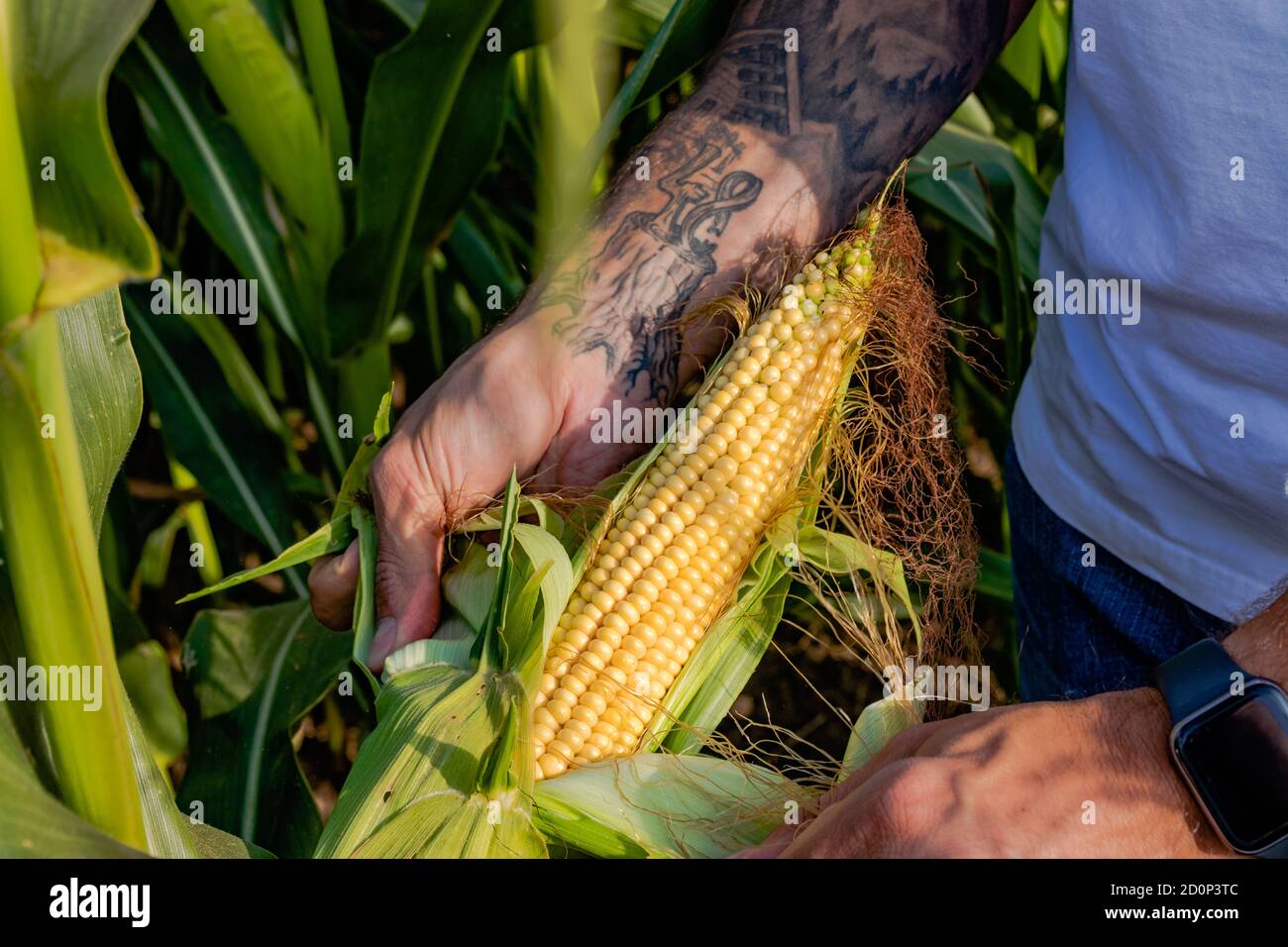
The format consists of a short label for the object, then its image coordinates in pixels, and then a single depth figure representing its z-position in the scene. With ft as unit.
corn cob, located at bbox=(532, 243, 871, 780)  1.15
